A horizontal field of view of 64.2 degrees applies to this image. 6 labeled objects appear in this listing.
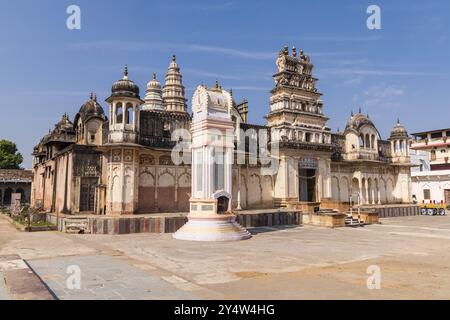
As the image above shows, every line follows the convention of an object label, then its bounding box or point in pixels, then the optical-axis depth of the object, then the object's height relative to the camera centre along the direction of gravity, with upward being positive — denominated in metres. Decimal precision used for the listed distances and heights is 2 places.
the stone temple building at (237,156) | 24.61 +3.04
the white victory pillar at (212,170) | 18.39 +1.37
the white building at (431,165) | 47.62 +4.35
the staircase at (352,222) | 25.91 -2.07
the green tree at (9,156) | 69.81 +7.85
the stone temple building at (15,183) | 57.03 +2.02
